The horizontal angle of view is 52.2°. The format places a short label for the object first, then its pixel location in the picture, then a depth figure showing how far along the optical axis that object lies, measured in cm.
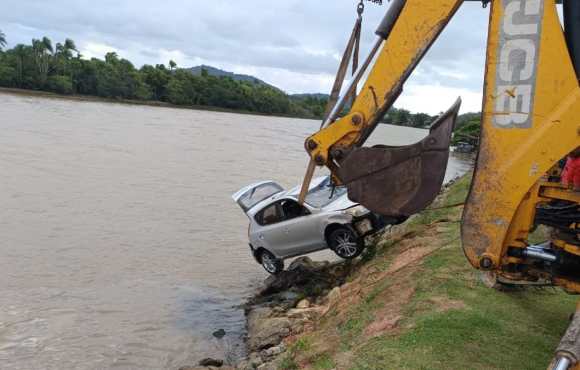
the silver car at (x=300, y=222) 1245
